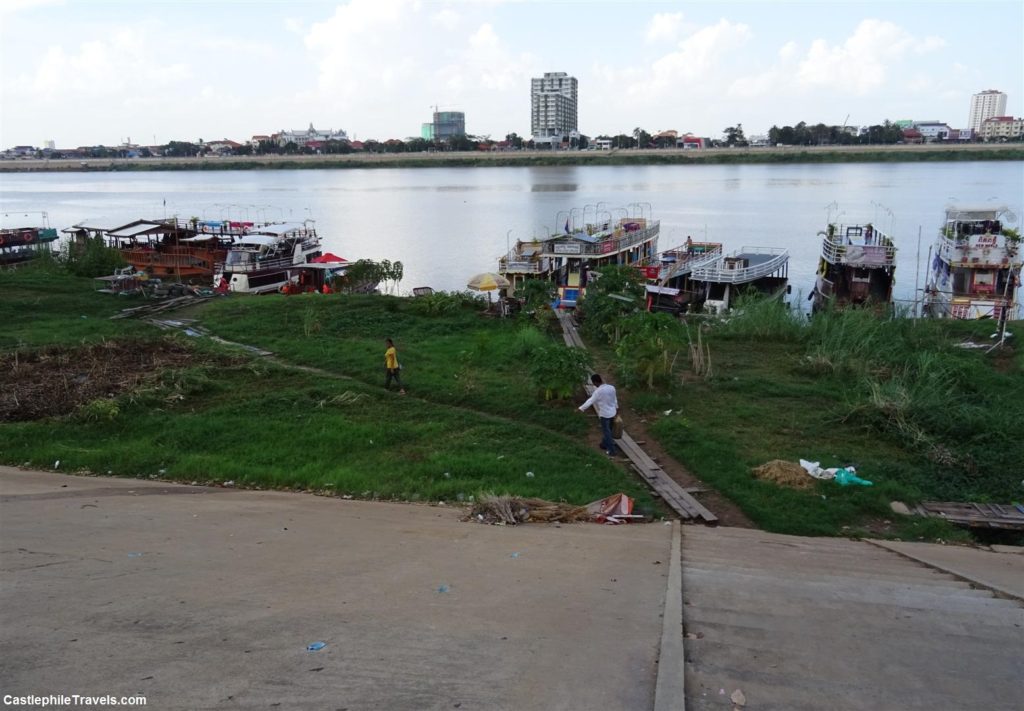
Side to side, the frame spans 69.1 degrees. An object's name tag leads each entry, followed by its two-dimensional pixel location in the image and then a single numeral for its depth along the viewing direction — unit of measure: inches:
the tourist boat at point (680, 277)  1103.6
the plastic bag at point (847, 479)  367.9
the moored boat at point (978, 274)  984.9
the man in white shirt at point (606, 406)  418.0
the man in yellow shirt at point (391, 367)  516.4
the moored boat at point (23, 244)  1299.2
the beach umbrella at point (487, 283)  959.6
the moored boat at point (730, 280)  1145.4
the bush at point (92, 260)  1101.7
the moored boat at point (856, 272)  1150.3
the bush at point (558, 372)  478.3
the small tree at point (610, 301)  726.5
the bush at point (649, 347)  527.2
